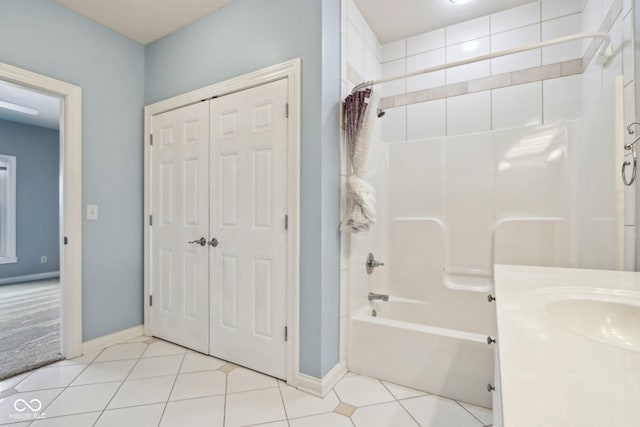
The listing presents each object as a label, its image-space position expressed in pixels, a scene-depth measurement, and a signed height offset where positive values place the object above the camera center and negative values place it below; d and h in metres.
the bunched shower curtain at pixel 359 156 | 1.80 +0.34
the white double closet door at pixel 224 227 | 1.88 -0.11
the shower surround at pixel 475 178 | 1.59 +0.23
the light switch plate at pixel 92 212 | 2.24 +0.00
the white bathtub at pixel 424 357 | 1.57 -0.82
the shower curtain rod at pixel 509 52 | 1.45 +0.85
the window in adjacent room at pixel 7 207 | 4.49 +0.06
